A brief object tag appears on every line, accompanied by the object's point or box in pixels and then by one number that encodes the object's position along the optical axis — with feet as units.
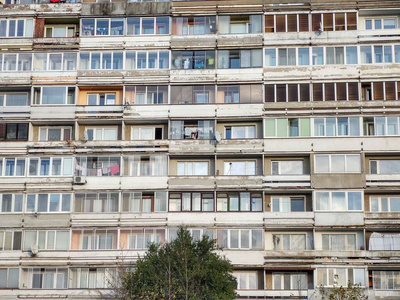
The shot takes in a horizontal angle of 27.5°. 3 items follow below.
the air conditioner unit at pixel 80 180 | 217.56
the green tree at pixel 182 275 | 189.06
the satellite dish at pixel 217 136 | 217.36
